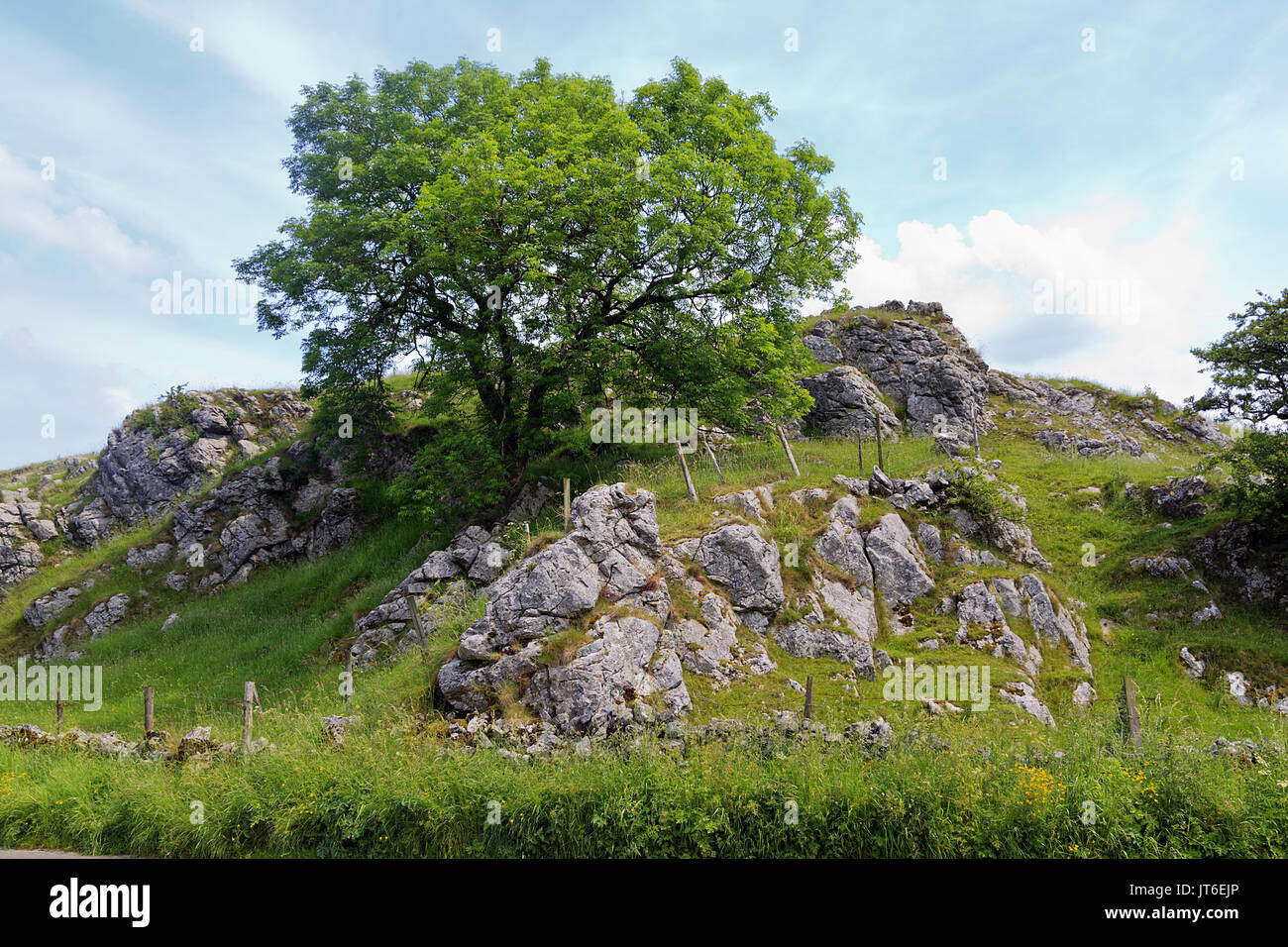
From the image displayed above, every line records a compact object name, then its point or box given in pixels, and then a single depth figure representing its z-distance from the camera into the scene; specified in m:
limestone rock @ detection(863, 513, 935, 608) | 17.91
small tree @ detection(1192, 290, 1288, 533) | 19.98
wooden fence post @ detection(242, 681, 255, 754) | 11.70
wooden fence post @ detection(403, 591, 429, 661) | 16.62
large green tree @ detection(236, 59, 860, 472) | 20.55
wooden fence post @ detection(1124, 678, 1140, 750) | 10.15
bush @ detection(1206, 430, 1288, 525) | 19.81
